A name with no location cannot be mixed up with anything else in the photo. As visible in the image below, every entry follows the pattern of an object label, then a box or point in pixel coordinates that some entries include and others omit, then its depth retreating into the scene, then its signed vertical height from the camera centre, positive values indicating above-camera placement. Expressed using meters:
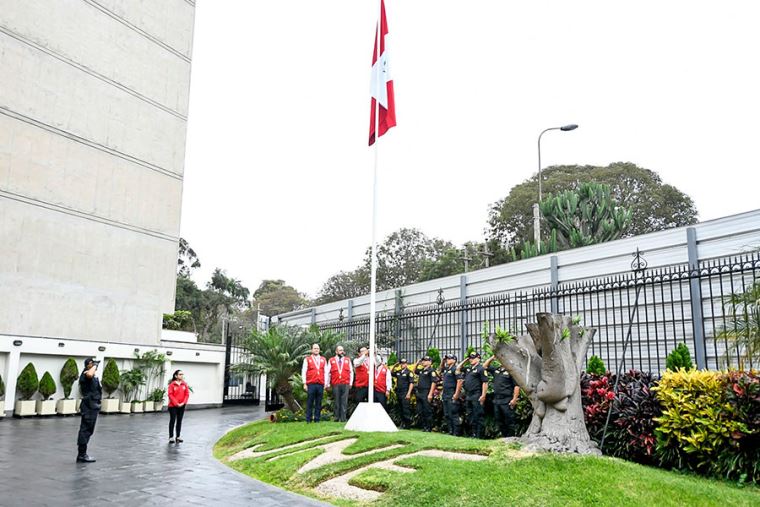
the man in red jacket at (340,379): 14.08 -0.47
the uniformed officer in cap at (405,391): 13.77 -0.72
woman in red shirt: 12.85 -0.84
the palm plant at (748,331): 8.66 +0.42
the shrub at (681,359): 9.59 +0.02
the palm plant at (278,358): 16.20 -0.02
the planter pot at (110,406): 21.56 -1.69
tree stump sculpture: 8.59 -0.28
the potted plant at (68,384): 20.23 -0.91
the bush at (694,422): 7.82 -0.77
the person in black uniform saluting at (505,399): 10.77 -0.68
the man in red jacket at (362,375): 13.99 -0.38
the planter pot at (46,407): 19.50 -1.59
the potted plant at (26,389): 19.02 -1.01
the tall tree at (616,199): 40.31 +10.48
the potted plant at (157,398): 23.13 -1.52
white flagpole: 11.82 +2.98
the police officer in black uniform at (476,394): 11.52 -0.63
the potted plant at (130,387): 22.33 -1.09
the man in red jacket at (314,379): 13.55 -0.46
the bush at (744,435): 7.57 -0.88
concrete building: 20.77 +6.50
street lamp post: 27.81 +6.56
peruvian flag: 12.76 +5.37
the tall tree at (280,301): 66.88 +6.05
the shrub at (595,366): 10.31 -0.10
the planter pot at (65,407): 20.12 -1.63
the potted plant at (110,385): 21.61 -0.99
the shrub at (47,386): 19.62 -0.95
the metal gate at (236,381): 26.45 -1.08
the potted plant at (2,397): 18.31 -1.22
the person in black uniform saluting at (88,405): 10.23 -0.79
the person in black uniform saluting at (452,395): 12.20 -0.71
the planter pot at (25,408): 19.00 -1.58
